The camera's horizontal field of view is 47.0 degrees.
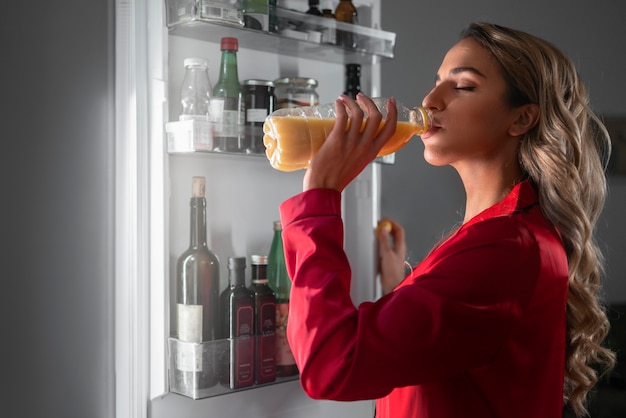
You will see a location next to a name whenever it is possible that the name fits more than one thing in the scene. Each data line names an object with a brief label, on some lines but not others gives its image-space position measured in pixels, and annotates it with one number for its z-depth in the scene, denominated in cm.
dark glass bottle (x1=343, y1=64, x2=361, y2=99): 182
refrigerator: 143
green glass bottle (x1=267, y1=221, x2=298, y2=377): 161
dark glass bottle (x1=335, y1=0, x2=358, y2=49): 183
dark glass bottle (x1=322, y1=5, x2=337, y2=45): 170
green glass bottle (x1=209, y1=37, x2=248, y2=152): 148
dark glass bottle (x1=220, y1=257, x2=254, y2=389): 149
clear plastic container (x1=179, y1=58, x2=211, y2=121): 150
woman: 81
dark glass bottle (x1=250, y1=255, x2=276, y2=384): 155
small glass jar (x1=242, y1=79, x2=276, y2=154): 155
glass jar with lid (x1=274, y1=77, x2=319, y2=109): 167
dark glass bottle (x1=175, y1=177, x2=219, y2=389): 143
